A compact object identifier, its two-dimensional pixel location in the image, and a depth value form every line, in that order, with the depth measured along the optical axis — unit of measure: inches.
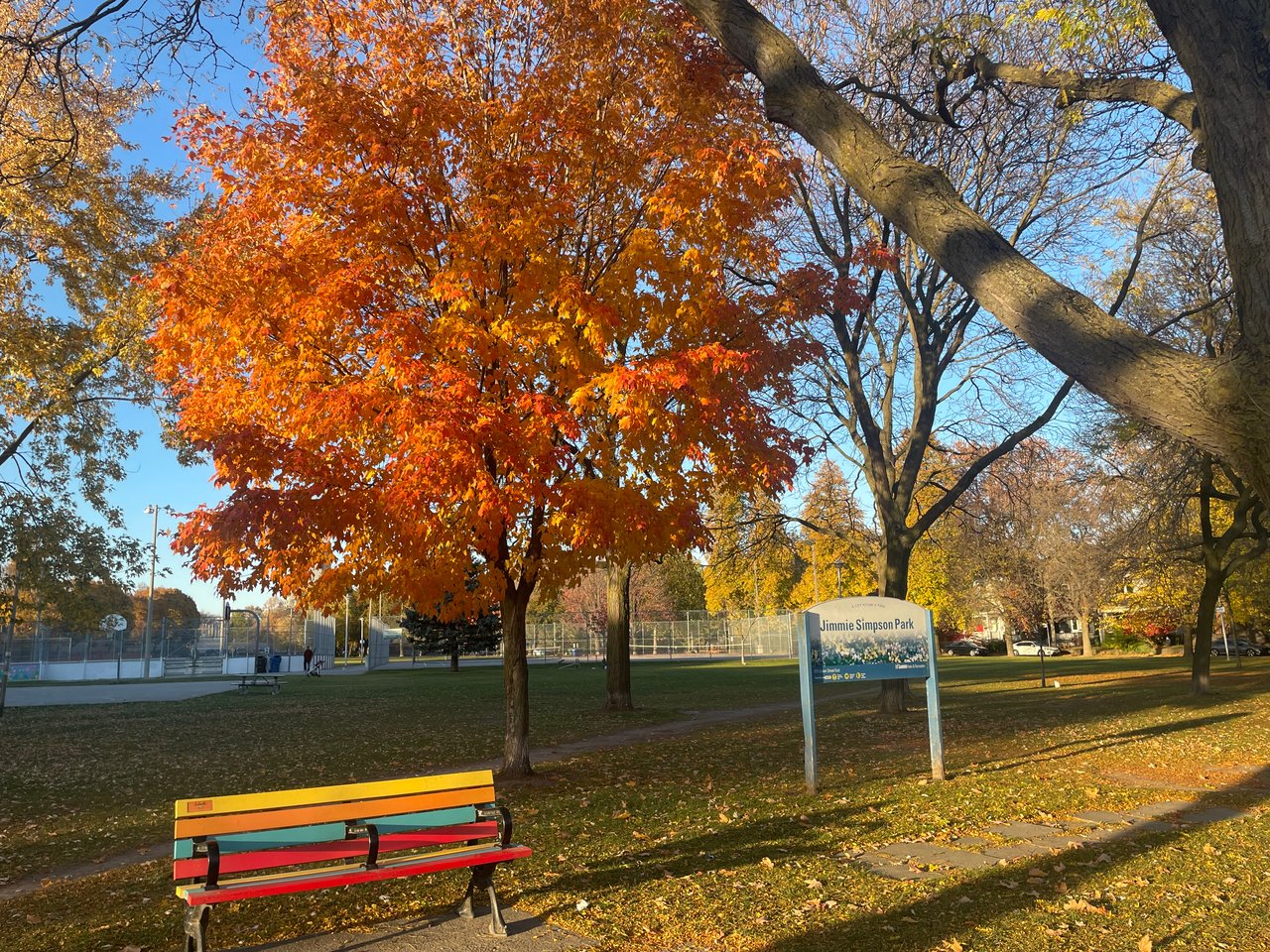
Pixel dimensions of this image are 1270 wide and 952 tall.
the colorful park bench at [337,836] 167.3
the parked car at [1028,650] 2325.3
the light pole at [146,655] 1663.4
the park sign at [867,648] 357.4
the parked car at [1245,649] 1988.2
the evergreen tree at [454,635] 1777.8
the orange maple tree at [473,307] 300.7
